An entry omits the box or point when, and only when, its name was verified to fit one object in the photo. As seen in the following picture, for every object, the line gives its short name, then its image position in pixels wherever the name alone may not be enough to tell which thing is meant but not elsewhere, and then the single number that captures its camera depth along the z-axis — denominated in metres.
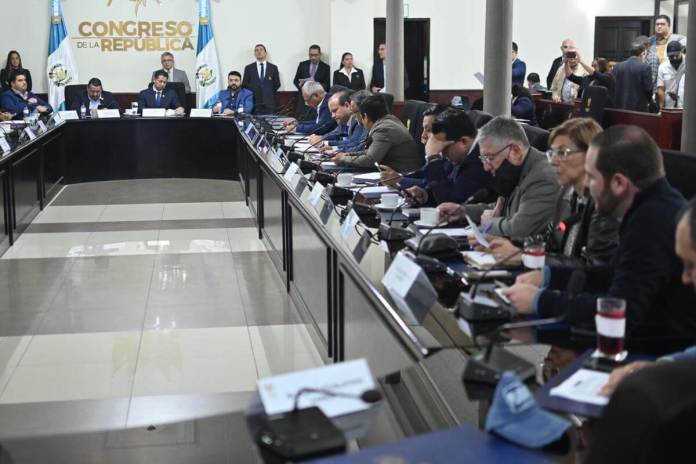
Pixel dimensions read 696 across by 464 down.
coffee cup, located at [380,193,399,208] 4.28
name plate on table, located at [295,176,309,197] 5.07
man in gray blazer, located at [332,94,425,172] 6.04
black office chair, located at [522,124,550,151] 4.28
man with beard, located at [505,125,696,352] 2.32
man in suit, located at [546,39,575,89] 13.23
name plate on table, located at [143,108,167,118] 11.24
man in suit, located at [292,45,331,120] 13.88
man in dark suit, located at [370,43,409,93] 14.02
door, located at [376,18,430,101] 14.80
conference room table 2.02
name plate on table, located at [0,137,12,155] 7.04
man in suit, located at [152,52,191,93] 13.26
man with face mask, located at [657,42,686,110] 8.56
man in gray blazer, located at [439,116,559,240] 3.63
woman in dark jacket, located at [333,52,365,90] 13.83
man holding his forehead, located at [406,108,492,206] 4.42
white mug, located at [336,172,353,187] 5.09
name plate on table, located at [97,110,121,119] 10.93
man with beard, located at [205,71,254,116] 12.15
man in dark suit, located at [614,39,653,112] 8.63
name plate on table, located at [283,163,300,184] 5.37
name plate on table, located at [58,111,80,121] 10.74
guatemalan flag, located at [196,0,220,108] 13.58
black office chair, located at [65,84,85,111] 12.69
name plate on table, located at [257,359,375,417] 1.58
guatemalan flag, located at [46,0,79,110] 13.38
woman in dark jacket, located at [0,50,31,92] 13.11
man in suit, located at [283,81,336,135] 8.53
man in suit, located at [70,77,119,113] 11.65
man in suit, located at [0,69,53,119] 11.77
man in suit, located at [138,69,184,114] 12.30
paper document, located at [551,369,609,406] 1.84
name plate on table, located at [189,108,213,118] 11.09
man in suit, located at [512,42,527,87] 12.65
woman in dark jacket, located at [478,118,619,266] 2.96
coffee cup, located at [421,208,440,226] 3.86
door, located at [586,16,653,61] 15.03
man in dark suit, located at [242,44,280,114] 13.76
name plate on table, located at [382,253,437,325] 2.49
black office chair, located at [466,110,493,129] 5.02
